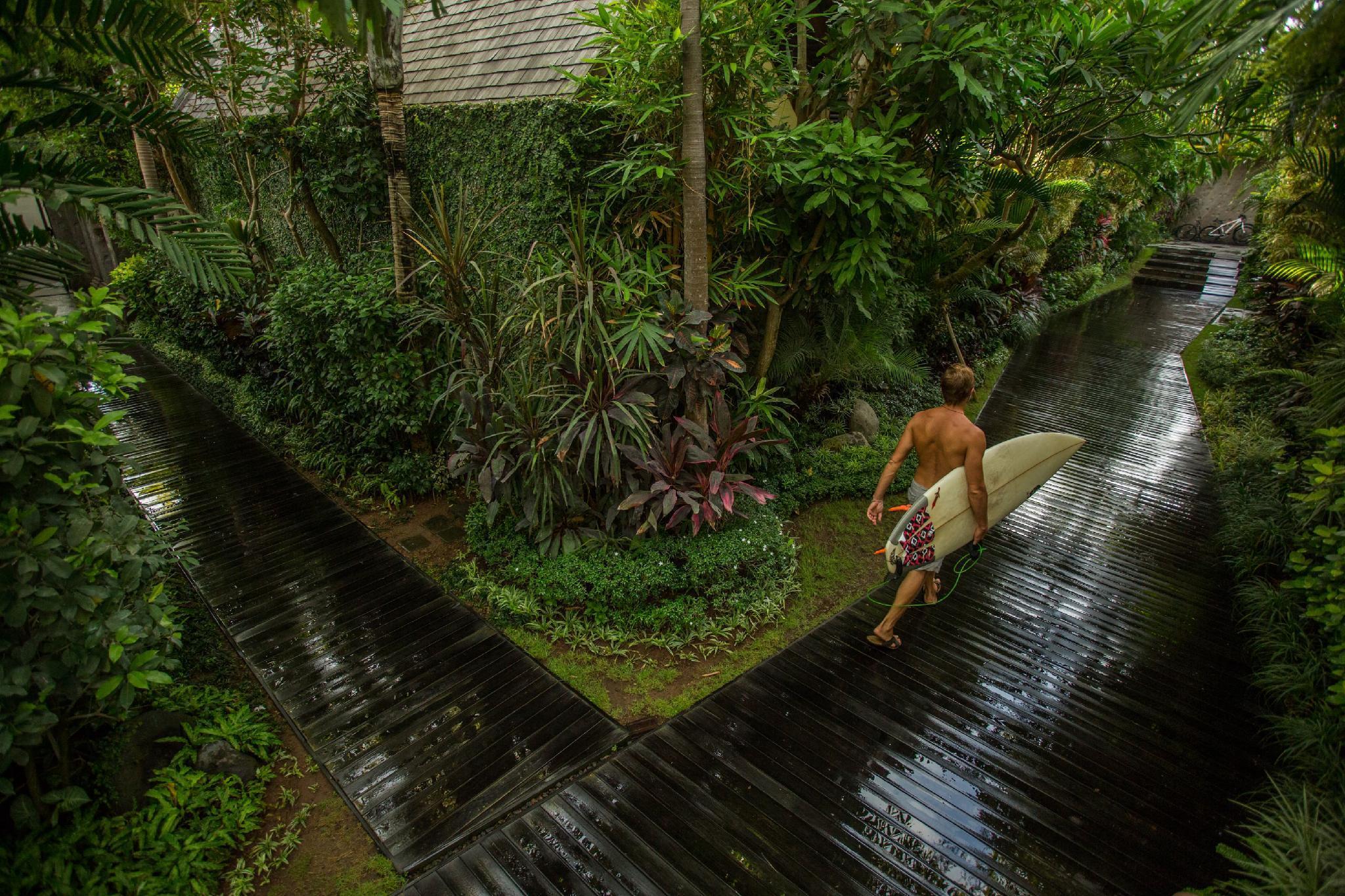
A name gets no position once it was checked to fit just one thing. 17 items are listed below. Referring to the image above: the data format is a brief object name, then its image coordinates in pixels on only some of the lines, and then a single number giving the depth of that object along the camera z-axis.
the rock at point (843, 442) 6.54
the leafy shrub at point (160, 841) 2.57
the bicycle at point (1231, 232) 18.02
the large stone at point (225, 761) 3.22
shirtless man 3.83
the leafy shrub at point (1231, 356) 8.24
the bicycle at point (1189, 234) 18.81
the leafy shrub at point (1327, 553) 2.96
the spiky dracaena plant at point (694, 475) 4.44
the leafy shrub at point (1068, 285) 12.40
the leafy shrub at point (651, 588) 4.36
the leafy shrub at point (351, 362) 5.51
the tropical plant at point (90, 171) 2.81
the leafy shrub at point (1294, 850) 2.42
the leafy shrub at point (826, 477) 5.71
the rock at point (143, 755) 3.00
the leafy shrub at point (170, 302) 8.16
